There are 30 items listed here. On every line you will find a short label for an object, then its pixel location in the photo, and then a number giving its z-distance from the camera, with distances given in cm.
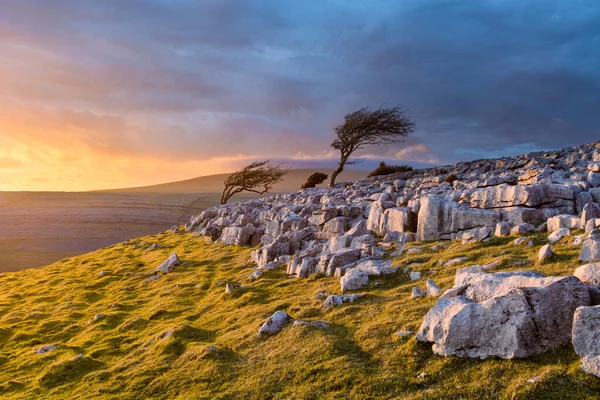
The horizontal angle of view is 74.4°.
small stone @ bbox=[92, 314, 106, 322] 1761
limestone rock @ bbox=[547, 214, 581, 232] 1356
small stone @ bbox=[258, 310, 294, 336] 1164
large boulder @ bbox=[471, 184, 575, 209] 1609
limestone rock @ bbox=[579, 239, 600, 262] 1045
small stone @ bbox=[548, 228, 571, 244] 1299
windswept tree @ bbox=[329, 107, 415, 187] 5536
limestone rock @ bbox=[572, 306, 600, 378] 664
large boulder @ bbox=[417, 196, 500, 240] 1662
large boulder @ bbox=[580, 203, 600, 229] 1324
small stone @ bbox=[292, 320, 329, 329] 1131
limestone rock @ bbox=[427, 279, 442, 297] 1119
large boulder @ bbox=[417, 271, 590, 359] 750
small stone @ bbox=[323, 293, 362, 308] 1284
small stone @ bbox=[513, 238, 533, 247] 1343
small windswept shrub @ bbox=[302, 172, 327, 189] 6168
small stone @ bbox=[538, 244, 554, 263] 1152
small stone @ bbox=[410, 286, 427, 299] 1163
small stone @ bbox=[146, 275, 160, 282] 2360
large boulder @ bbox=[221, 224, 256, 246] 2803
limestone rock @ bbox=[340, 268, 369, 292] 1389
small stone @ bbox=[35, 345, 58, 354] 1497
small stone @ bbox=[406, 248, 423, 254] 1585
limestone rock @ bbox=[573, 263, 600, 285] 828
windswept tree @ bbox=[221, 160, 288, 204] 6366
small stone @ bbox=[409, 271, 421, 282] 1341
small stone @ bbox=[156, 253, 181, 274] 2485
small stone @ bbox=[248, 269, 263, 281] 1896
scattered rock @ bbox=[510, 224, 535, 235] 1480
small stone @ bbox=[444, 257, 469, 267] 1360
